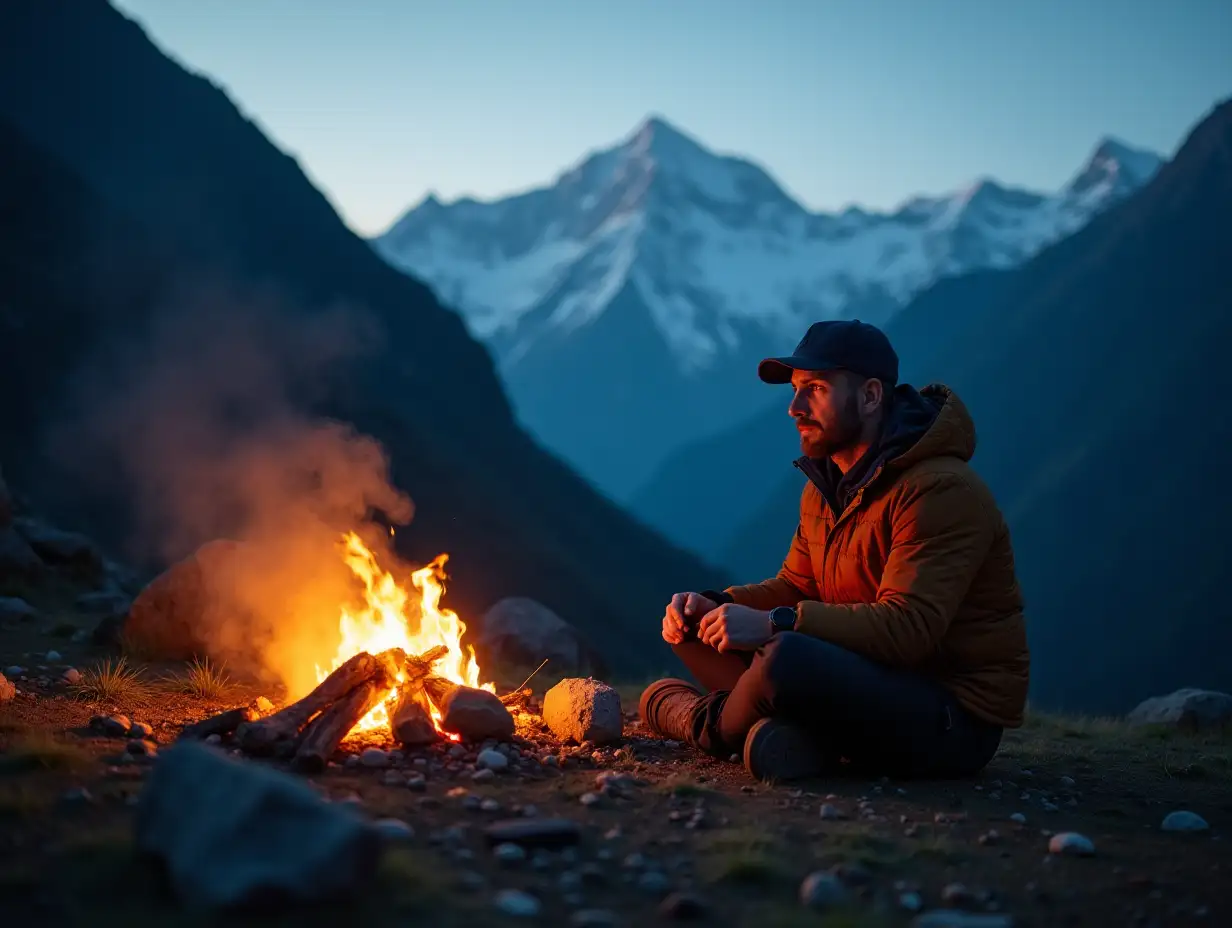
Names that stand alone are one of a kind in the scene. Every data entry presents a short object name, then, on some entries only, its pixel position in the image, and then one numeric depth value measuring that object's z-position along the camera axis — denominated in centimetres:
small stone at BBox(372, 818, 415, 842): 379
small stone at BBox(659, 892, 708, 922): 329
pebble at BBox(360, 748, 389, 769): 506
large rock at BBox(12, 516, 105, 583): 1163
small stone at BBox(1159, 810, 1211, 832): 474
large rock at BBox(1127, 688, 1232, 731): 931
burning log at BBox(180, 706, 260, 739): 532
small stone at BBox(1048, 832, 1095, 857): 415
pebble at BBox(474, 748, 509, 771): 520
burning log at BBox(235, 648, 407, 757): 500
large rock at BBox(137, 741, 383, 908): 285
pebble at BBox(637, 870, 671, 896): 354
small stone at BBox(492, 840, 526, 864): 368
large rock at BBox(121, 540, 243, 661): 808
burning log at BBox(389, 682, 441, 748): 555
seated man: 491
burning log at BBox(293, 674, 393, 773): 482
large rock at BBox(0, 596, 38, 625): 899
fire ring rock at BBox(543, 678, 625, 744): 605
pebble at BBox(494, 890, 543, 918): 315
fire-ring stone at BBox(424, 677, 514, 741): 573
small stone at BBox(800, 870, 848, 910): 342
